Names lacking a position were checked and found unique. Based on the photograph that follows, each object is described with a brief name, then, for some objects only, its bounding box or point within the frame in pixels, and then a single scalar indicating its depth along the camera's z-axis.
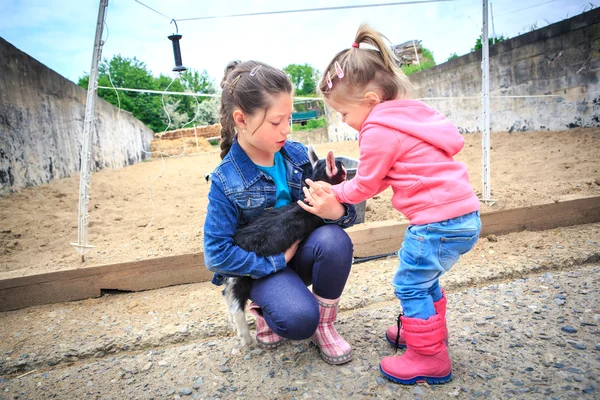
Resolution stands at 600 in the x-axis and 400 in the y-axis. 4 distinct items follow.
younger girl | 1.25
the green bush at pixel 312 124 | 20.62
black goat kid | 1.46
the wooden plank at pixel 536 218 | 2.55
